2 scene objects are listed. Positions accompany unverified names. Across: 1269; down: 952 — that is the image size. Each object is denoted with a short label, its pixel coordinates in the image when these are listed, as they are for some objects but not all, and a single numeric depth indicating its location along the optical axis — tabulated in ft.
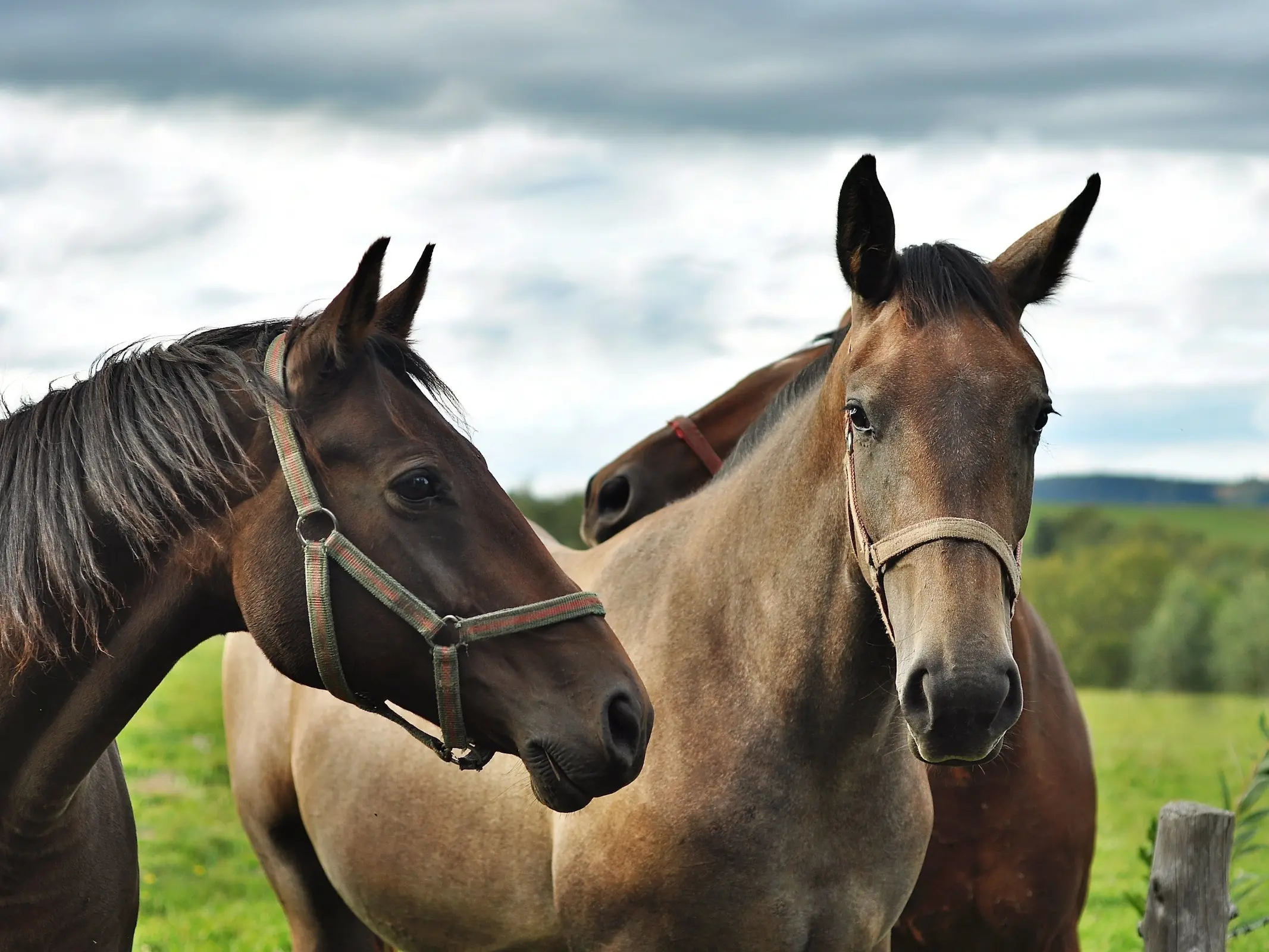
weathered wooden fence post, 13.69
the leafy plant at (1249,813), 16.03
